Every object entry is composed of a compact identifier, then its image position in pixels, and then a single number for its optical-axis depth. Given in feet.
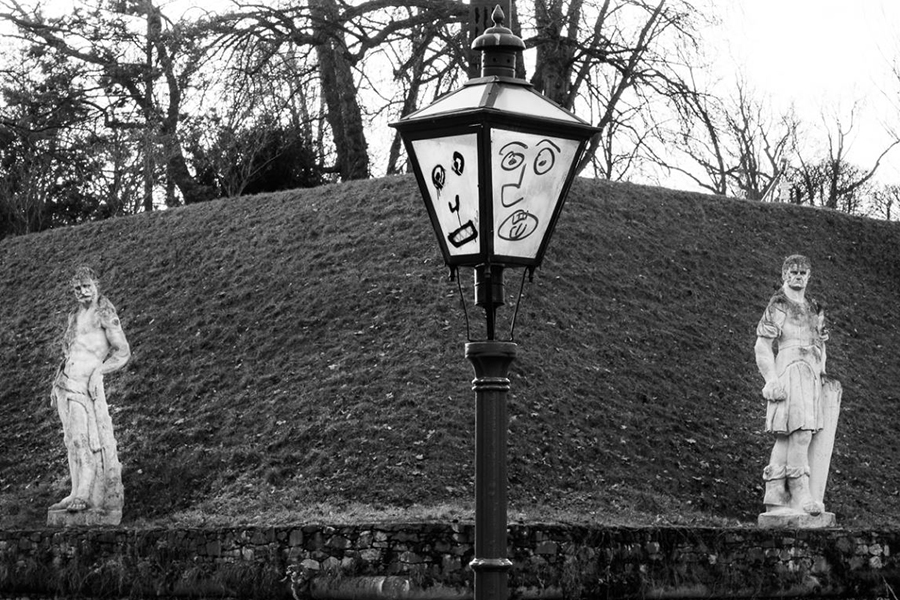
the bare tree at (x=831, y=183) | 145.89
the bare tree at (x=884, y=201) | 146.82
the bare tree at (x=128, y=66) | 105.29
